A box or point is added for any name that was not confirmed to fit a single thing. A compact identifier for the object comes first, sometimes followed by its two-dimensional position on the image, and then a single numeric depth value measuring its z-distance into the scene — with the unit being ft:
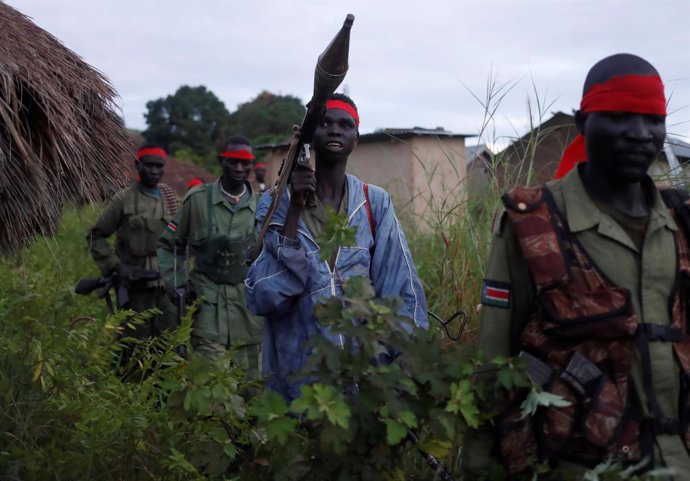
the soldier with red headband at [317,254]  12.59
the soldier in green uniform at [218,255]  22.40
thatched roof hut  13.47
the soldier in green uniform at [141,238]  25.99
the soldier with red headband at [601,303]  8.43
